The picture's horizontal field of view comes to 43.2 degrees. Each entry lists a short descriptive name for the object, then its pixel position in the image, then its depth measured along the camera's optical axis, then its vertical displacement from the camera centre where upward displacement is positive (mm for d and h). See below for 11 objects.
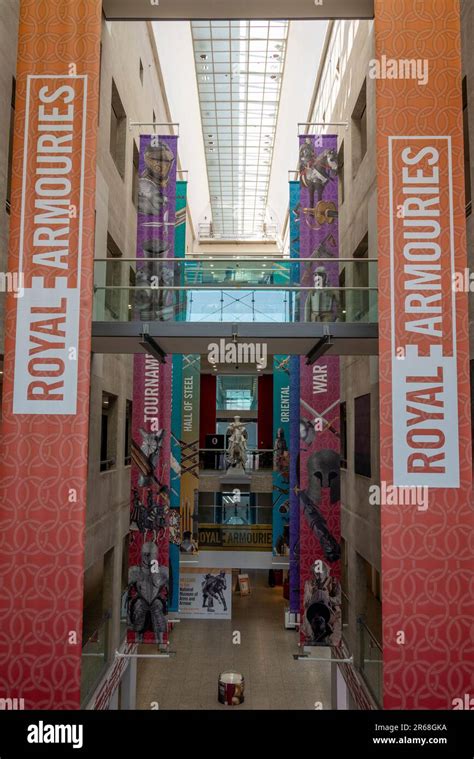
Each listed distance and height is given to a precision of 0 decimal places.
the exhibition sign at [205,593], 20406 -5962
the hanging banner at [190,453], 20359 -1227
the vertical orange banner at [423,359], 7531 +825
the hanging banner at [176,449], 17609 -1013
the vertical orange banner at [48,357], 7586 +825
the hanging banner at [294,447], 13838 -657
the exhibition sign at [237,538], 20062 -3991
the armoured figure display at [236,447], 22156 -1031
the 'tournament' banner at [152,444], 11945 -551
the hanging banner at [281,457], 20000 -1281
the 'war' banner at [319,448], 11469 -570
